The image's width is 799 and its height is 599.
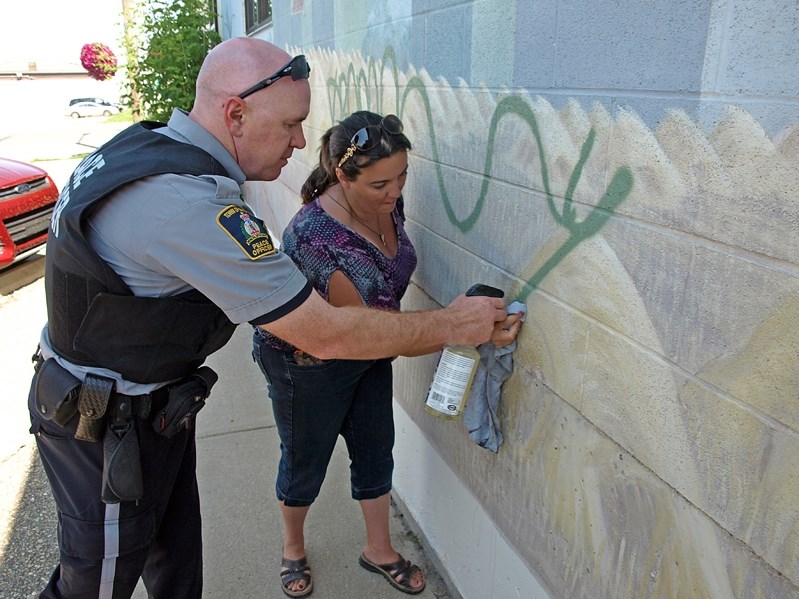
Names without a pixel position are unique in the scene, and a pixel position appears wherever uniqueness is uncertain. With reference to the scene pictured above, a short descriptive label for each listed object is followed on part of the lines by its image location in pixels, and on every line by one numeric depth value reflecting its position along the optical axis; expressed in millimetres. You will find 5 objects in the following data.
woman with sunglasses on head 2180
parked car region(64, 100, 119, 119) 36188
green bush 8750
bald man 1606
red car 6746
